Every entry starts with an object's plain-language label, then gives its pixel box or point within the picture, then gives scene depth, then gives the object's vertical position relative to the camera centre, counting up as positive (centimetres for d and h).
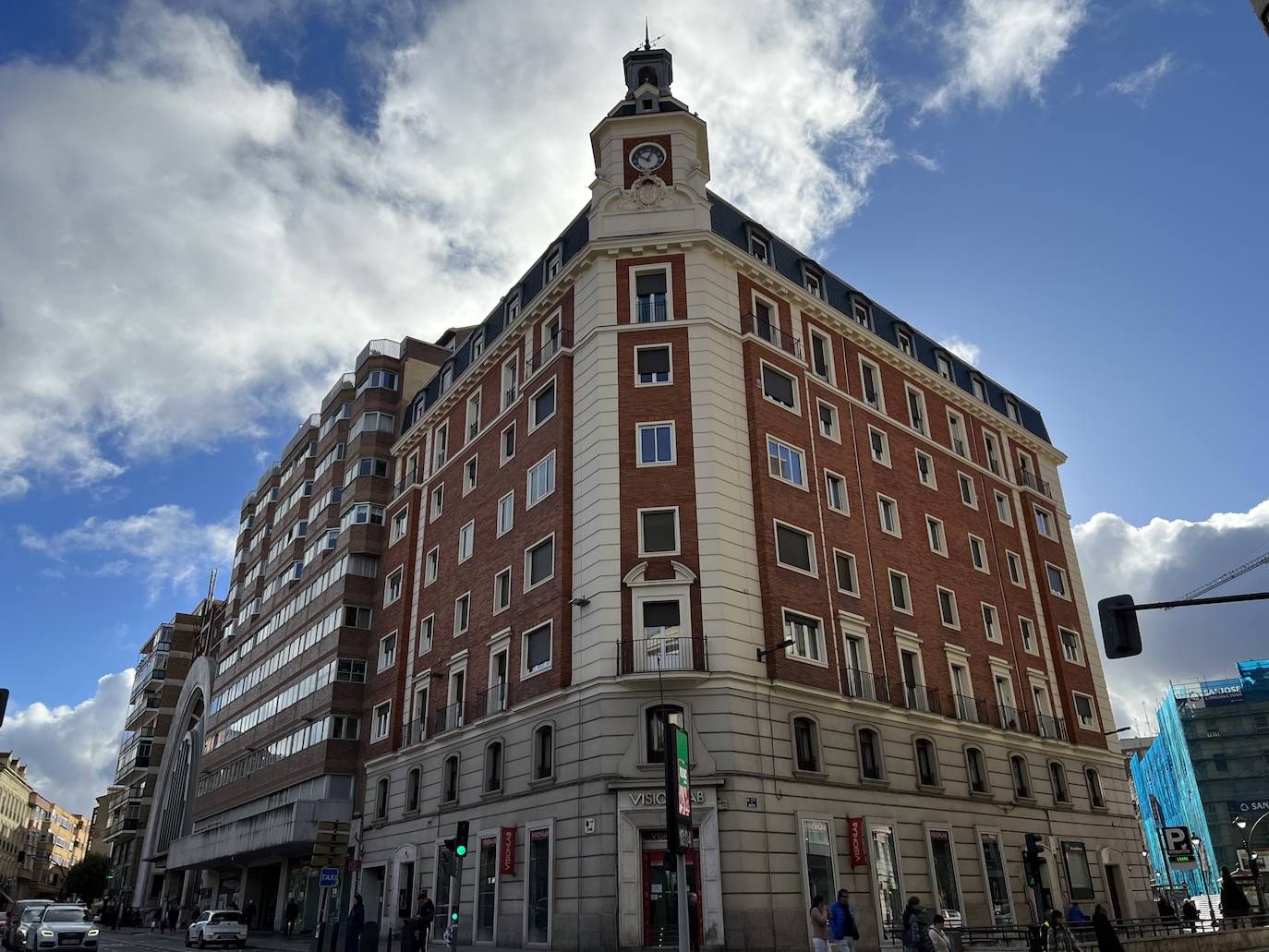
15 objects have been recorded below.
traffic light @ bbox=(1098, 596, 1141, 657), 1389 +349
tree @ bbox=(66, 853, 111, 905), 11275 +357
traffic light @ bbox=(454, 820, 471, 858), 2366 +142
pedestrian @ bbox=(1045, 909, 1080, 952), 2242 -114
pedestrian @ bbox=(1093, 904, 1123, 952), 2030 -102
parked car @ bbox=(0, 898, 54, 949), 3283 -23
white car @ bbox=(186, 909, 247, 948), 3816 -83
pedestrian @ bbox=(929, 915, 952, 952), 2208 -115
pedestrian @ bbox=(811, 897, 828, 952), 2095 -78
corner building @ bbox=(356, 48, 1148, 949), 2831 +922
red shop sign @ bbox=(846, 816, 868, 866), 2933 +135
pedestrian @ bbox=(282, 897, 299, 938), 4850 -55
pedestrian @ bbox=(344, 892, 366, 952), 2233 -61
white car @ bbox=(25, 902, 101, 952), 2791 -50
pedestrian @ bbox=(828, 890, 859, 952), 2120 -75
